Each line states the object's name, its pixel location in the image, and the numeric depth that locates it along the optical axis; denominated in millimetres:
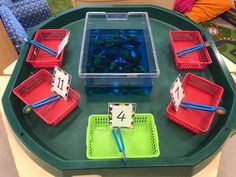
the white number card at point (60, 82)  751
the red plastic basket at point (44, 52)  876
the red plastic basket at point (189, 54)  884
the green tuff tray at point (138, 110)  630
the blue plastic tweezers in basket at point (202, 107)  731
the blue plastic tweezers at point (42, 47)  900
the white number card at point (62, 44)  868
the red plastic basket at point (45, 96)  751
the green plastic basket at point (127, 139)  677
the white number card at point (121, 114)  657
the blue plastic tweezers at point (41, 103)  744
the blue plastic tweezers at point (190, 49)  907
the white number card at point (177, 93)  726
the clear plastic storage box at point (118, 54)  795
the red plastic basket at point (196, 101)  731
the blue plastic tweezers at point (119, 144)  651
